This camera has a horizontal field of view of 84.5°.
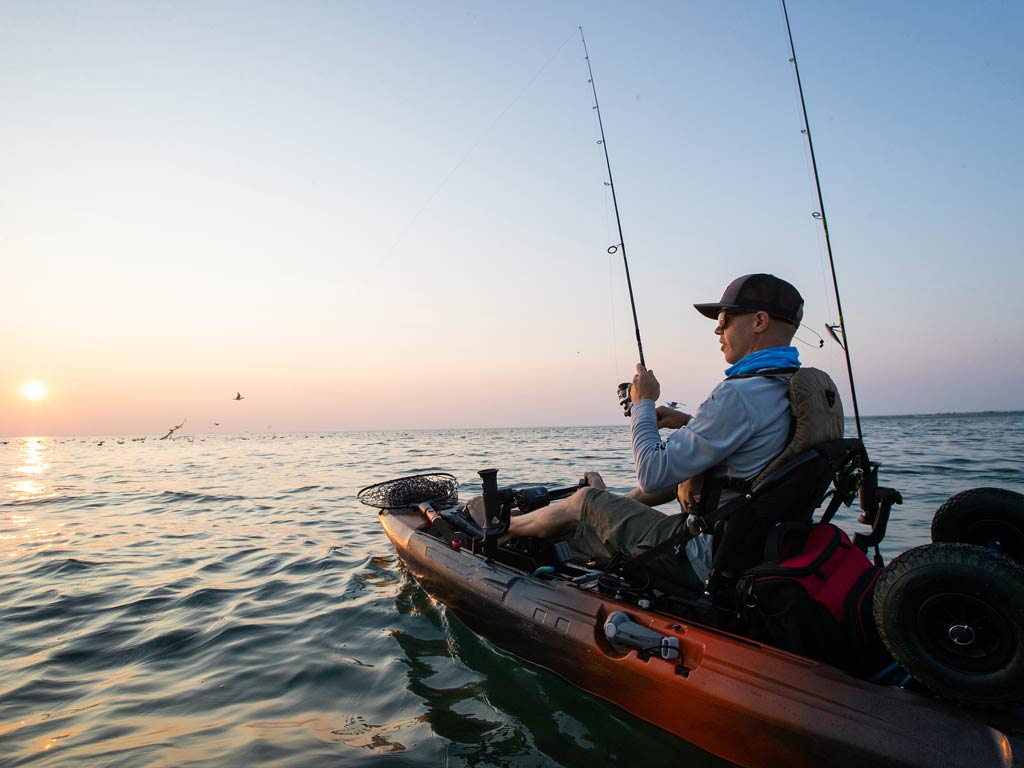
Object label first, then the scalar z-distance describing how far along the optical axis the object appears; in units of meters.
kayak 2.25
